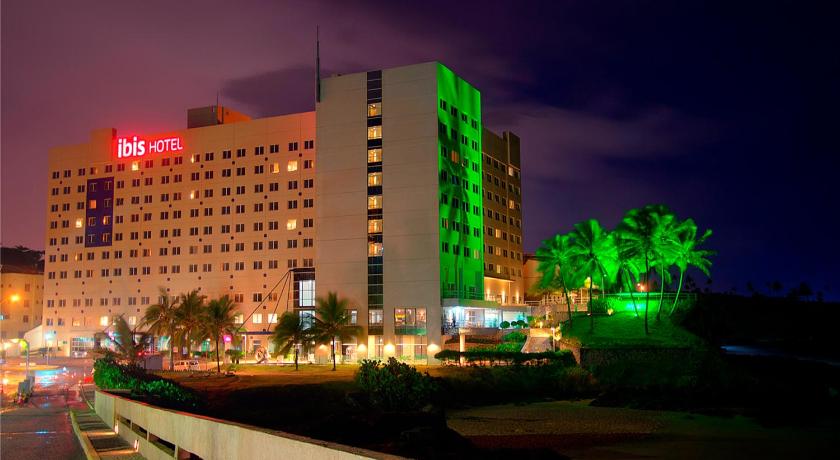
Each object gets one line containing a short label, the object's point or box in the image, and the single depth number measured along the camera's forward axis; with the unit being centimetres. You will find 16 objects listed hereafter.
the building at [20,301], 15038
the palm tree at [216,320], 8431
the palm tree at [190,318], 8662
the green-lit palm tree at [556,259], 8225
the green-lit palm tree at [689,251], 7756
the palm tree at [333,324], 8288
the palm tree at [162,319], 8762
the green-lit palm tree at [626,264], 8019
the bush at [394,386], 4506
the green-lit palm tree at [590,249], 8069
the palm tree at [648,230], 7650
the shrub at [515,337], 8369
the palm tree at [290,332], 8206
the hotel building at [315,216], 9175
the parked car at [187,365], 8402
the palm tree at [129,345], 6944
